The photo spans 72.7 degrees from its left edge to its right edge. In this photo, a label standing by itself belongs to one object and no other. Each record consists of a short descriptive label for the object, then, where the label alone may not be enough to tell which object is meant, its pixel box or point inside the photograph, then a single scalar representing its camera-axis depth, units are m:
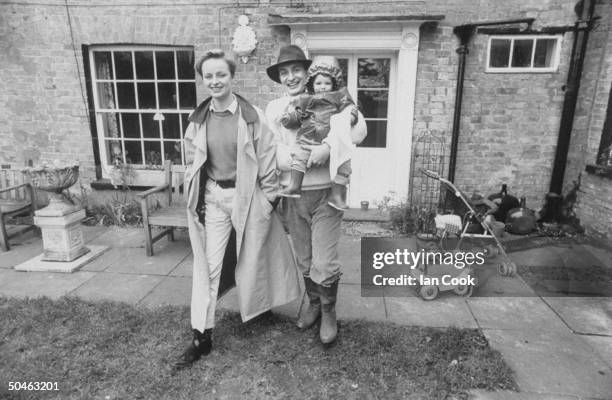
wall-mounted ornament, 5.89
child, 2.73
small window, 5.77
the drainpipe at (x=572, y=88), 5.51
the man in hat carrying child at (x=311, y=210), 2.90
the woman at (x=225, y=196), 2.85
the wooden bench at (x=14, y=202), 5.13
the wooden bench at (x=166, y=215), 4.80
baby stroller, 3.85
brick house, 5.66
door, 6.14
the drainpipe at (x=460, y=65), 5.52
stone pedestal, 4.61
